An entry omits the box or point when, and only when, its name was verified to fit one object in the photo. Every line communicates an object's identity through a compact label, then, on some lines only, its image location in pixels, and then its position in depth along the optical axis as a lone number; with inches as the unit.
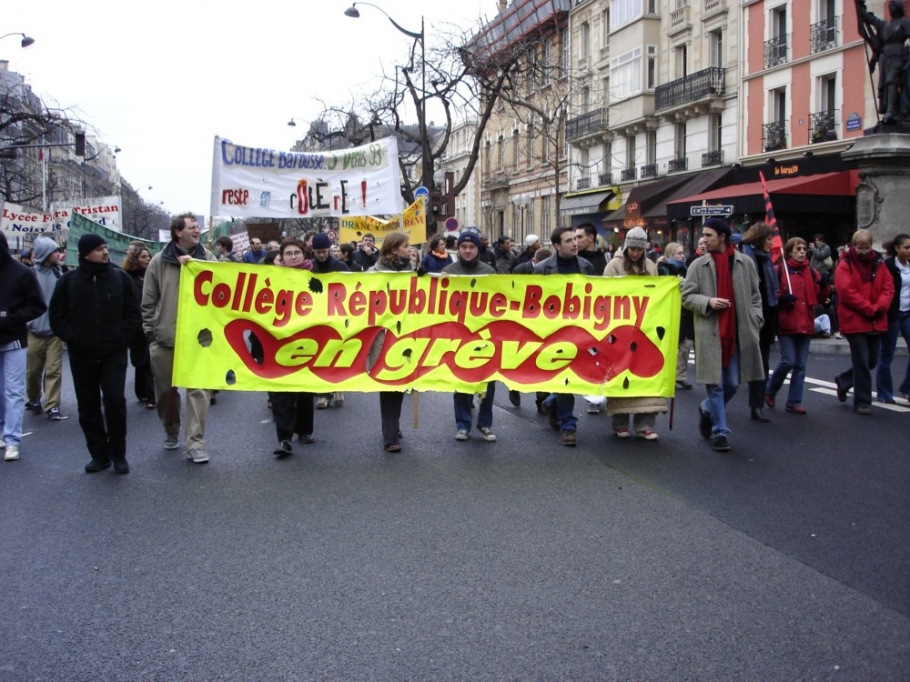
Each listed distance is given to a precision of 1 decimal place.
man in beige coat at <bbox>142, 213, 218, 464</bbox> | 306.2
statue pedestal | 636.1
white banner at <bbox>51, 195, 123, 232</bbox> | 1192.2
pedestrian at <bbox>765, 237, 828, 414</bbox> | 375.9
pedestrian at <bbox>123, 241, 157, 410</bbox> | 408.5
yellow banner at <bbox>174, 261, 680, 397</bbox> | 310.0
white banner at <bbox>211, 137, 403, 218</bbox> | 499.2
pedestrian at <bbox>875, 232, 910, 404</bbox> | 391.2
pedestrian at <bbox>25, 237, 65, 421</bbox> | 402.6
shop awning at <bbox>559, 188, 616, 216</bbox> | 1685.5
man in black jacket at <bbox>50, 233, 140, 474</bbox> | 280.4
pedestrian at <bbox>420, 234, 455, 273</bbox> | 368.8
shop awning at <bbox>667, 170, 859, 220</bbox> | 1067.9
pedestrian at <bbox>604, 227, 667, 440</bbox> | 320.2
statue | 644.7
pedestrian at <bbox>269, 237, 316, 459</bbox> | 306.7
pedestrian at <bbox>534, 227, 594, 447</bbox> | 322.7
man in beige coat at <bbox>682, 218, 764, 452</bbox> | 305.3
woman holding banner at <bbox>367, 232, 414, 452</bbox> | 309.4
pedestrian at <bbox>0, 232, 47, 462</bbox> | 303.0
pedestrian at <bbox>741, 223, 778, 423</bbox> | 347.9
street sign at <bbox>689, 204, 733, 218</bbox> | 654.5
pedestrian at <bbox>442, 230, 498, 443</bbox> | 320.5
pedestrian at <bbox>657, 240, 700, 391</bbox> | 430.9
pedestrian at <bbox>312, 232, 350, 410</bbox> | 329.4
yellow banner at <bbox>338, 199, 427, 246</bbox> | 869.8
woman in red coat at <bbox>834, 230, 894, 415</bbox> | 374.6
